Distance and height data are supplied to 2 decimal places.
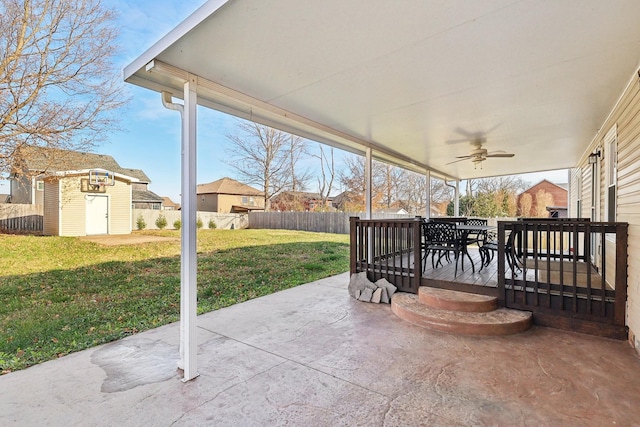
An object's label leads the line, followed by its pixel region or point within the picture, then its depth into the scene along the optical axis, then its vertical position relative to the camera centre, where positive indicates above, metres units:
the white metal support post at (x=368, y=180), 5.63 +0.60
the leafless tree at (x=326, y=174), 22.73 +2.79
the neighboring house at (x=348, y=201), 21.55 +0.82
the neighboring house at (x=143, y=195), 19.49 +1.13
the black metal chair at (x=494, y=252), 4.06 -0.58
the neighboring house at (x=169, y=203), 34.91 +1.03
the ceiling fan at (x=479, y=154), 5.54 +1.05
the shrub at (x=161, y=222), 15.93 -0.52
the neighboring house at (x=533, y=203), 18.75 +0.55
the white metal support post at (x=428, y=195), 8.56 +0.48
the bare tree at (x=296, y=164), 21.28 +3.38
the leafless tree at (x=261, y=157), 20.53 +3.73
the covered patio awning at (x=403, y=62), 1.89 +1.21
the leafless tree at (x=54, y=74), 8.34 +4.07
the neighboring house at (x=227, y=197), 29.72 +1.47
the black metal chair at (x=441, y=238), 5.13 -0.46
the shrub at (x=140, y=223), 15.34 -0.55
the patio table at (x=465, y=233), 5.06 -0.37
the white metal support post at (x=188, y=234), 2.56 -0.18
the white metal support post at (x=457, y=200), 10.88 +0.42
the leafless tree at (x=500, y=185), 19.26 +1.77
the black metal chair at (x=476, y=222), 8.30 -0.27
